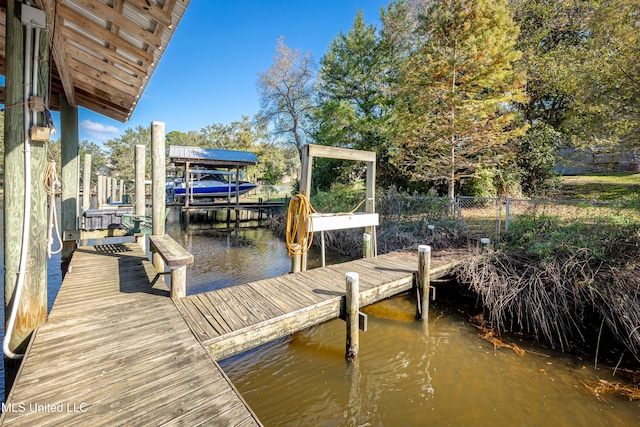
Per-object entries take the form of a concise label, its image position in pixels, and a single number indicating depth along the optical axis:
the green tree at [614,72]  6.15
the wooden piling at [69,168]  5.70
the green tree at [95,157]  33.59
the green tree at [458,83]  8.15
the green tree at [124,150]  33.06
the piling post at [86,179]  7.75
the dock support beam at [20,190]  2.45
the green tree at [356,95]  14.07
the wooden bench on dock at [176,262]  3.50
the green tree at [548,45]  11.41
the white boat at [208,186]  19.40
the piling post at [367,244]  6.41
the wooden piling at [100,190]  9.68
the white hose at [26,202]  2.45
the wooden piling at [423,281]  5.03
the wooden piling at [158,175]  4.70
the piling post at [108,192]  13.14
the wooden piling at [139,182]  6.40
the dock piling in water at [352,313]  3.95
